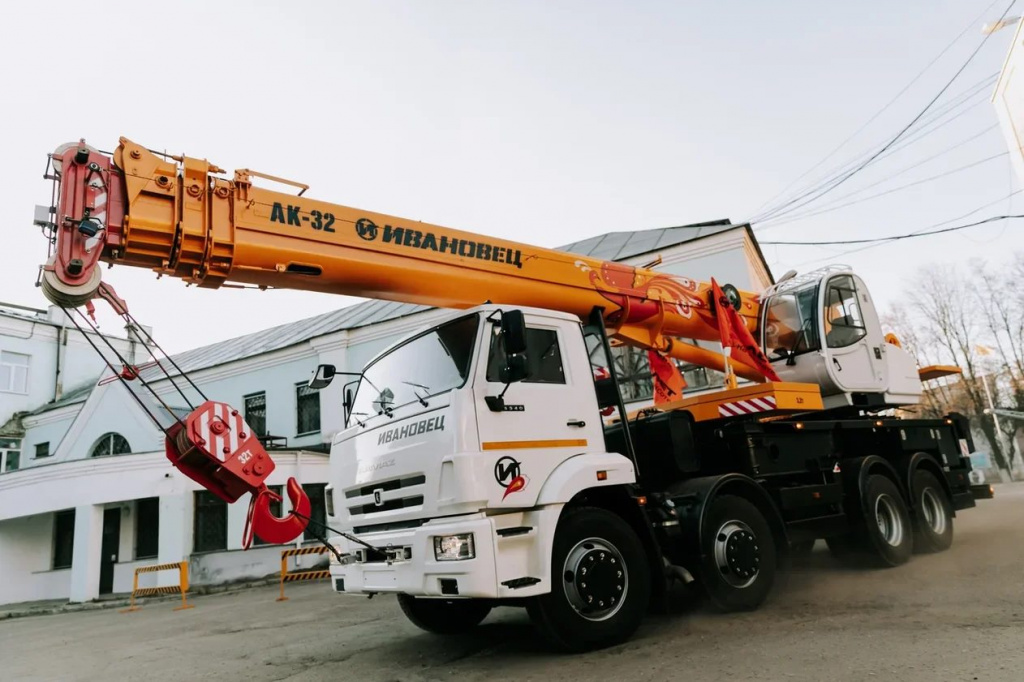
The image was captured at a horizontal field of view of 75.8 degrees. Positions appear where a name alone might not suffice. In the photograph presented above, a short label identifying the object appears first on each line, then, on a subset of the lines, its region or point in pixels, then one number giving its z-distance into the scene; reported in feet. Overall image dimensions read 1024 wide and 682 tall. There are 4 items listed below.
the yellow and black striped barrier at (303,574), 44.29
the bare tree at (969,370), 129.59
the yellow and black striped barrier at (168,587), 45.67
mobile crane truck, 14.90
